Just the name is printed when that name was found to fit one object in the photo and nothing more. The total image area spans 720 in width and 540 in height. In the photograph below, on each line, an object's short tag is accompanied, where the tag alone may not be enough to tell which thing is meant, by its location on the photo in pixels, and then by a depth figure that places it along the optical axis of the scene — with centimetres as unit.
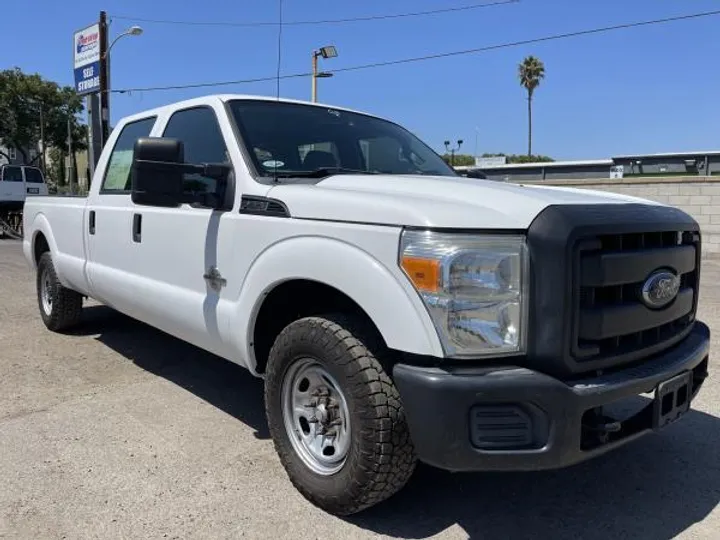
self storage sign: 2422
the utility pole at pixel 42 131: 4919
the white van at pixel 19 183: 2238
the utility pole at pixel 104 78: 2339
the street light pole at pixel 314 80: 1817
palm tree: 6350
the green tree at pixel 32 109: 4856
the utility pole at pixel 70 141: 4986
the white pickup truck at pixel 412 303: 242
